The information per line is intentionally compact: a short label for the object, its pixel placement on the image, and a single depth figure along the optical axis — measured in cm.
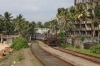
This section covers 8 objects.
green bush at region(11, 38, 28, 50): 4704
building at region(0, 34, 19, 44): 7762
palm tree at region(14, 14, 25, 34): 10143
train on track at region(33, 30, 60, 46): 5034
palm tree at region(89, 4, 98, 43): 5478
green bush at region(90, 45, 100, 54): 3121
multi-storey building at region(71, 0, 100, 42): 8576
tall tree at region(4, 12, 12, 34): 9169
